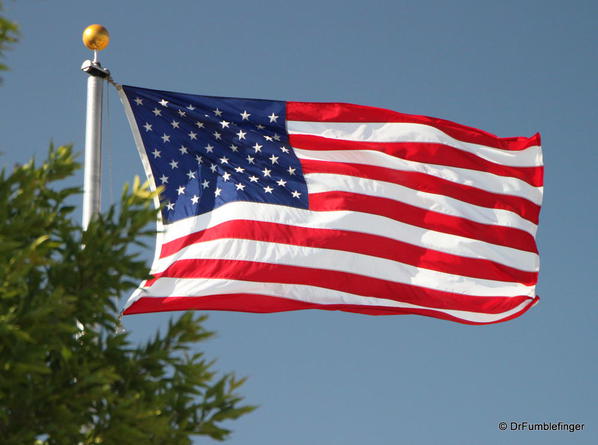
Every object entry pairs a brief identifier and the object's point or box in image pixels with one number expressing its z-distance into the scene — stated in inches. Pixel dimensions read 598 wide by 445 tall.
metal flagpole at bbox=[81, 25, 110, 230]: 1017.5
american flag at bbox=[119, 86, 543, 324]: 1146.7
